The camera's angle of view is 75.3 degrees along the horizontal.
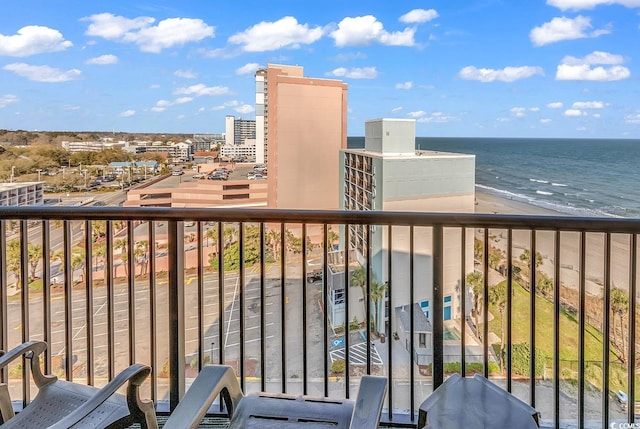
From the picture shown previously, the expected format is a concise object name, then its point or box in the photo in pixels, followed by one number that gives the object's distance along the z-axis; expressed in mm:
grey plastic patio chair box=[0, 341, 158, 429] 1067
